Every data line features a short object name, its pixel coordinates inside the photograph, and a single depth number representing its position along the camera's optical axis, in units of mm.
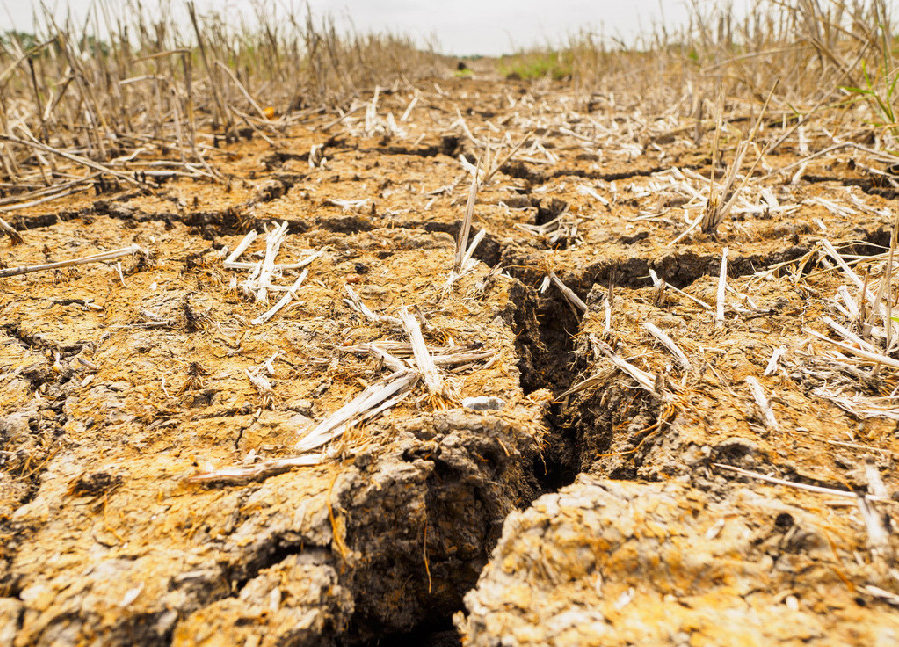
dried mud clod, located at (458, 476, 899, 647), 343
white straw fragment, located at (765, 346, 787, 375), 525
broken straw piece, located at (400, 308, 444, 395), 524
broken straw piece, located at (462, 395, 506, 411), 500
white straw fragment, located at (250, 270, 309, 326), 627
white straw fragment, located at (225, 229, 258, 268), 732
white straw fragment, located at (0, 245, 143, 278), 630
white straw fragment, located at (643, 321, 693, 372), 544
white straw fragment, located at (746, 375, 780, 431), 470
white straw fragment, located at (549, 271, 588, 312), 684
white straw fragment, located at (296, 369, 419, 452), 475
